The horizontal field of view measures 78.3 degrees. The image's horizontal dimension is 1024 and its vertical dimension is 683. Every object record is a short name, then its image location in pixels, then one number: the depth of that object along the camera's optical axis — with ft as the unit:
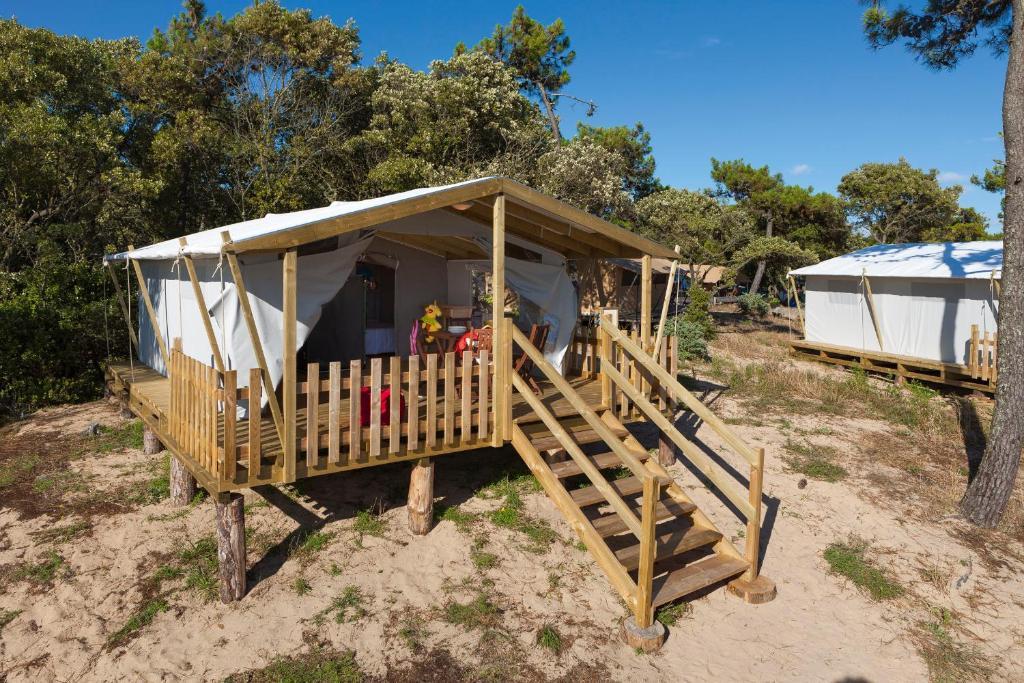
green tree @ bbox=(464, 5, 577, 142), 96.12
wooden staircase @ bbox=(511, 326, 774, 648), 17.53
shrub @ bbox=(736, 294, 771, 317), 87.15
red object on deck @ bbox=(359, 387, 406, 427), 20.21
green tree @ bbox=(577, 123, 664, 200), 119.55
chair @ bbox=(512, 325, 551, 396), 26.43
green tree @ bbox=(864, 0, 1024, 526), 24.56
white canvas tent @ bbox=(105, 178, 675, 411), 19.76
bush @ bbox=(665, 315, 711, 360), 53.93
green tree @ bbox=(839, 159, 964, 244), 104.88
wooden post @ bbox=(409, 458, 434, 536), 21.90
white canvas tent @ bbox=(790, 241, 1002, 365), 47.19
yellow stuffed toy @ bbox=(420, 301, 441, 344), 28.94
